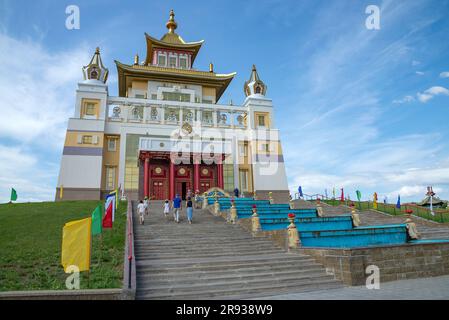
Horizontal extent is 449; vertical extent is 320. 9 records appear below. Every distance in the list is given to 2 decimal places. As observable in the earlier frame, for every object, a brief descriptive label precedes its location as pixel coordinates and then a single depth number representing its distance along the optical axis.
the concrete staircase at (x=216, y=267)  8.13
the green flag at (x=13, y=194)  22.91
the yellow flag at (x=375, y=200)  23.78
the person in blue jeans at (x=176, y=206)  16.43
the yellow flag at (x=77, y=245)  7.35
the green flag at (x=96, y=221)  10.05
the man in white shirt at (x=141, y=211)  15.45
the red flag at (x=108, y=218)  12.88
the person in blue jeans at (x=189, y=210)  16.19
